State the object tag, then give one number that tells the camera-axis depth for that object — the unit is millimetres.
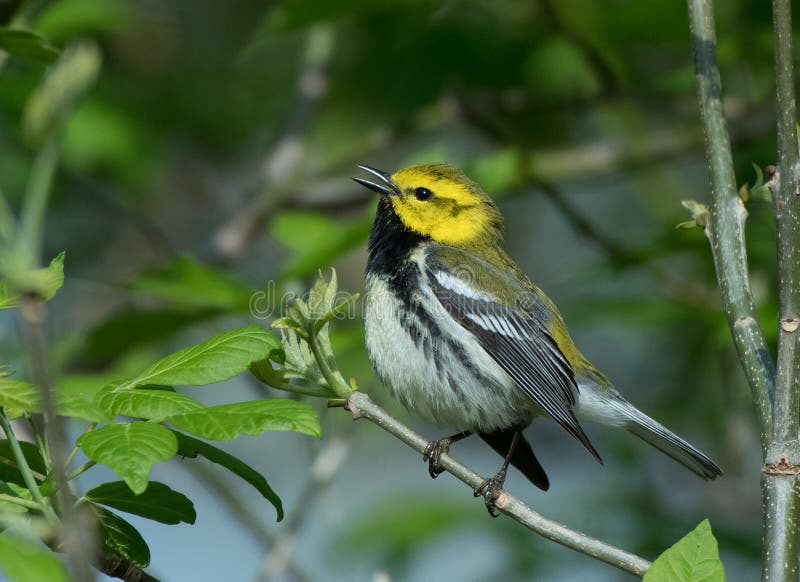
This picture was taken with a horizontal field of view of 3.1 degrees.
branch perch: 2716
